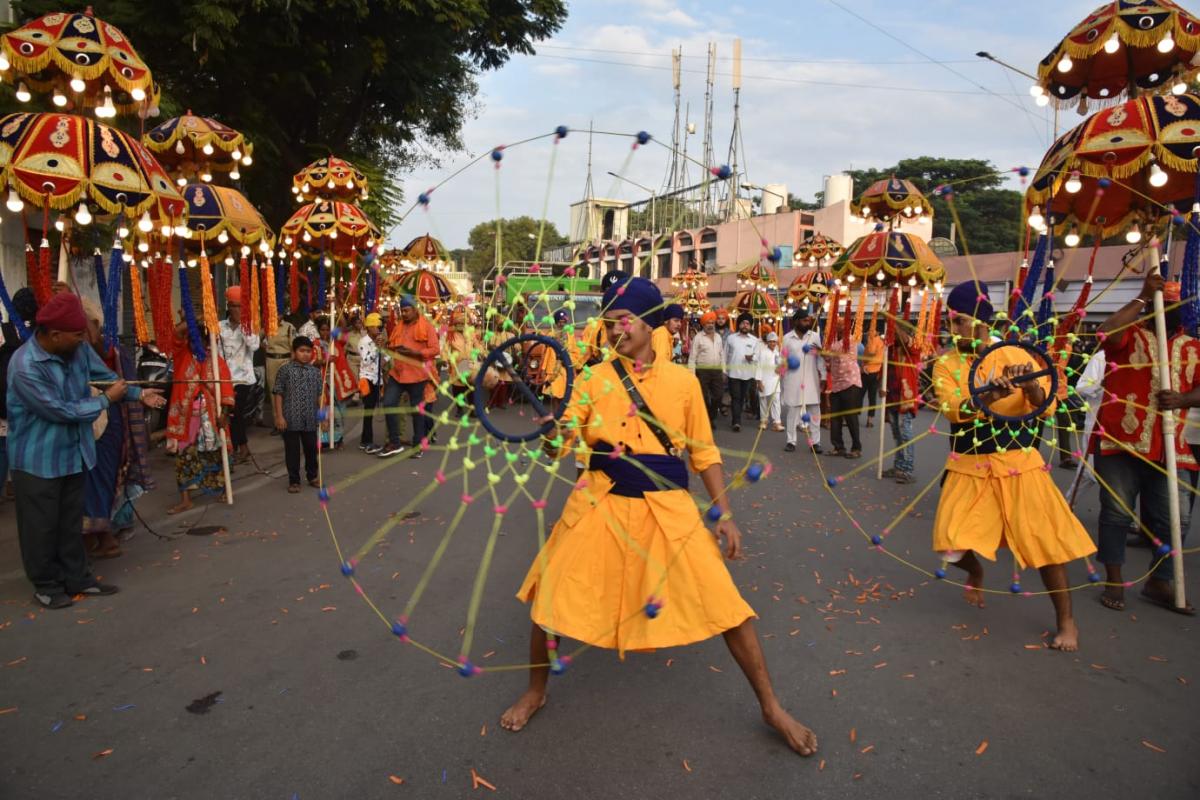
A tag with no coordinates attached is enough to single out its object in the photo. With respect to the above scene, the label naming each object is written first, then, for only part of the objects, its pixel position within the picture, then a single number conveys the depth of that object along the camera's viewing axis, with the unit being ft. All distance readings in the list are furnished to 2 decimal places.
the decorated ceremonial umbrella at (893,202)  32.40
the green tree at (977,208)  121.49
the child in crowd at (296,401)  24.34
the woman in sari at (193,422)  22.52
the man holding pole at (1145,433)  14.88
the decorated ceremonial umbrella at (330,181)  30.81
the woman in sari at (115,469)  16.87
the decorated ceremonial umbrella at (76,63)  17.54
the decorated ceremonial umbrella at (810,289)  41.65
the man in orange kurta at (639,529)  9.68
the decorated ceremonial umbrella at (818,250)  48.80
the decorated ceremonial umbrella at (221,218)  22.66
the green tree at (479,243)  108.99
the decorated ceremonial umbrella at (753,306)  42.24
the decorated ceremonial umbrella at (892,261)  27.15
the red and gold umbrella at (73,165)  15.84
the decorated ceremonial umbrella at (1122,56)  15.23
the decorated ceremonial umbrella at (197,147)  24.89
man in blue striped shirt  13.82
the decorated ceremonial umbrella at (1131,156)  14.11
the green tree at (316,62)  33.53
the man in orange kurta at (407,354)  29.30
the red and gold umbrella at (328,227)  27.09
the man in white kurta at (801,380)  33.27
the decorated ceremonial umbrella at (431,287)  34.47
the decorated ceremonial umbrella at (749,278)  45.20
